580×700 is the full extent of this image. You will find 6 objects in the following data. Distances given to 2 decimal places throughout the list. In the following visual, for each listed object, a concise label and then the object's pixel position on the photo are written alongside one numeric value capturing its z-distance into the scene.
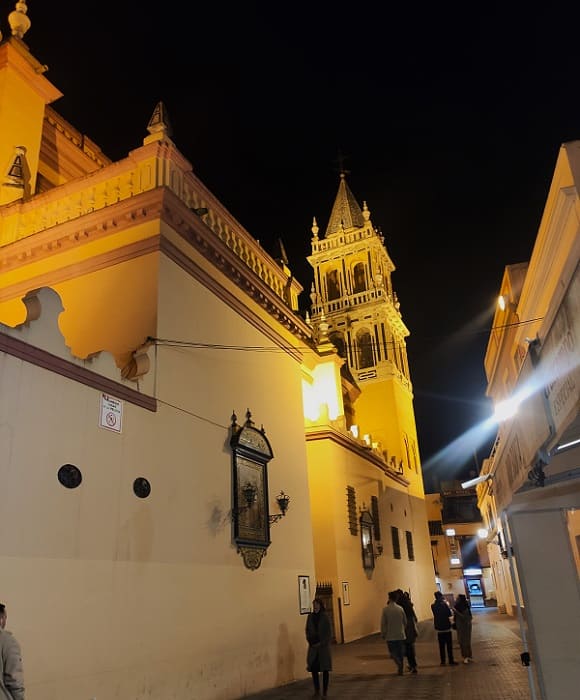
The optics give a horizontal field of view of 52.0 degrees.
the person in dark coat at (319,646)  9.14
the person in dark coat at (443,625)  11.56
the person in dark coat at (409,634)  11.19
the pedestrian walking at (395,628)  10.82
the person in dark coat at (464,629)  11.79
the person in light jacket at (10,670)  4.50
